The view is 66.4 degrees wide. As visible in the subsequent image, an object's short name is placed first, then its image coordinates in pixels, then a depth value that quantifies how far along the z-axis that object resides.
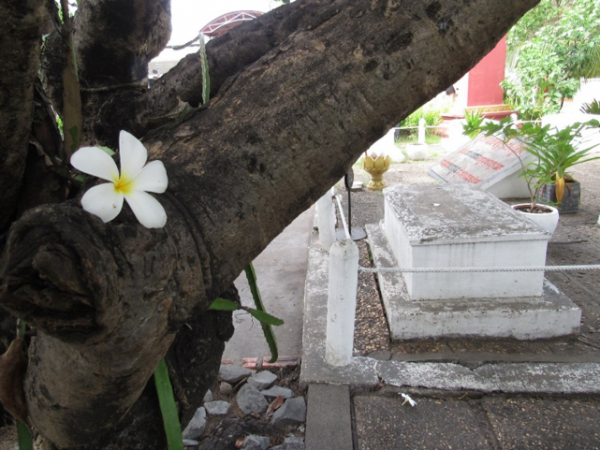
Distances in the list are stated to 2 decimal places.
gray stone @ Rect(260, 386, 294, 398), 2.74
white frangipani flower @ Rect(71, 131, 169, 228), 0.71
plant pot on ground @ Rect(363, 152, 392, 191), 7.43
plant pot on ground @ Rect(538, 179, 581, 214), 5.75
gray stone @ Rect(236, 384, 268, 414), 2.64
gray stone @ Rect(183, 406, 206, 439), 2.40
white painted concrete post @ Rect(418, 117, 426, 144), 11.26
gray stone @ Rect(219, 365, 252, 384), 2.92
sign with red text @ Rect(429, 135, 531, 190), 6.31
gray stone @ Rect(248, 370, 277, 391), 2.84
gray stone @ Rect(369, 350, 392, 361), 2.97
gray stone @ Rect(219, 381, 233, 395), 2.87
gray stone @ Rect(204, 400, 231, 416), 2.63
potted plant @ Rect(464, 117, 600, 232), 4.43
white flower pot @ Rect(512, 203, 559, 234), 4.36
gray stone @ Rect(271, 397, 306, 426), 2.49
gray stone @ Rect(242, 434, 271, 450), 2.27
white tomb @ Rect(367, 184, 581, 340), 3.11
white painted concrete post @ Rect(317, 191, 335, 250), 4.63
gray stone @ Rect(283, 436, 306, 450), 2.28
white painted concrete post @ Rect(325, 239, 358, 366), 2.56
